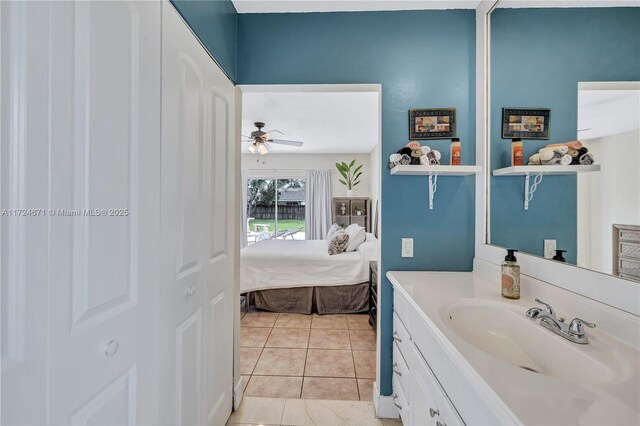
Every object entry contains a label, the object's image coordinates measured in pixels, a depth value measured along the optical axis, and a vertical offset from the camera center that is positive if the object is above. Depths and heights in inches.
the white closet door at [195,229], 41.4 -2.7
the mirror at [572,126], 36.4 +14.6
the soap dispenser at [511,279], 50.2 -11.6
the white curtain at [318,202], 260.1 +11.4
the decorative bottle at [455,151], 66.2 +15.1
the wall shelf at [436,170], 63.7 +10.3
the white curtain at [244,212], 265.9 +1.8
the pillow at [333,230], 169.6 -9.6
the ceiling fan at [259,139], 157.0 +42.8
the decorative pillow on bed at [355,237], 147.6 -12.4
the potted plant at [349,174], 237.3 +36.1
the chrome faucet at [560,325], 35.3 -14.8
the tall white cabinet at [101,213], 21.6 +0.0
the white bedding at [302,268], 135.3 -26.5
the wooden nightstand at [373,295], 114.3 -33.7
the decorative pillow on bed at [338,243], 142.9 -14.8
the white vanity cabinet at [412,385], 37.0 -27.1
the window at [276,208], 271.1 +6.0
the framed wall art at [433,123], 69.1 +22.7
